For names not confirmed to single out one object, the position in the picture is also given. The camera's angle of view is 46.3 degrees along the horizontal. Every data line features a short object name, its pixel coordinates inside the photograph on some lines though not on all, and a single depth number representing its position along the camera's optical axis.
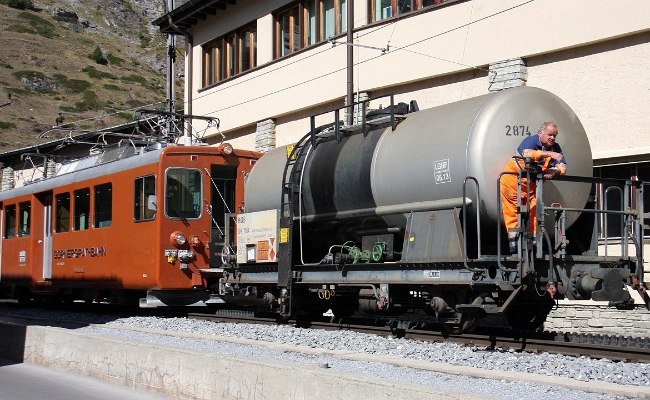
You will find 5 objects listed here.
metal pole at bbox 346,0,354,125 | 18.11
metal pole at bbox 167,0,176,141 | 25.28
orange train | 13.88
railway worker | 8.48
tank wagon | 8.67
